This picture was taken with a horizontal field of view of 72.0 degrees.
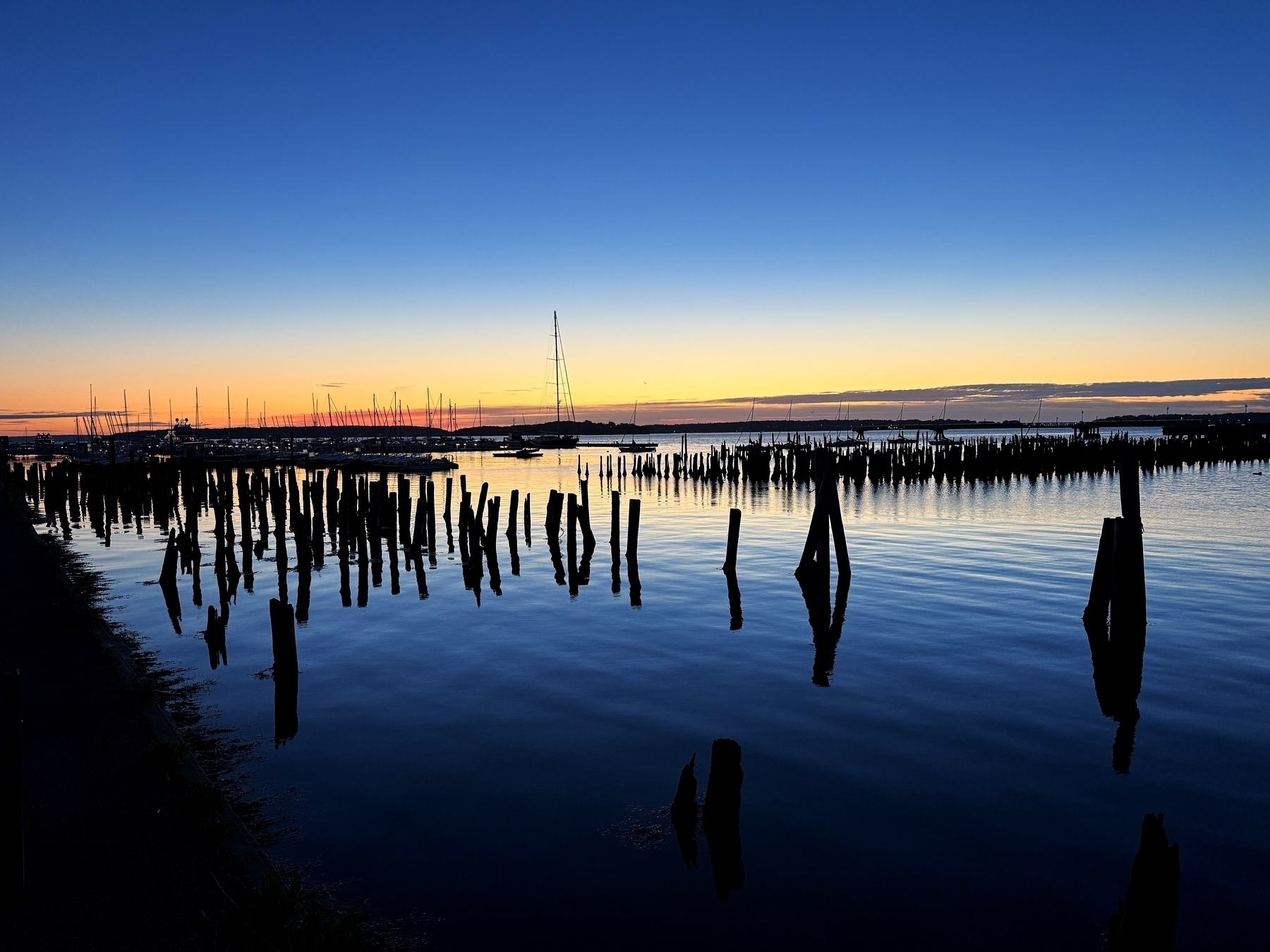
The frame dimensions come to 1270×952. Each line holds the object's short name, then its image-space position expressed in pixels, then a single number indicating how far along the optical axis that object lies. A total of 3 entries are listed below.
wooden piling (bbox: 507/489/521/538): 26.50
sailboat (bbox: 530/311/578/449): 144.62
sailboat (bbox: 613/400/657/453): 121.24
